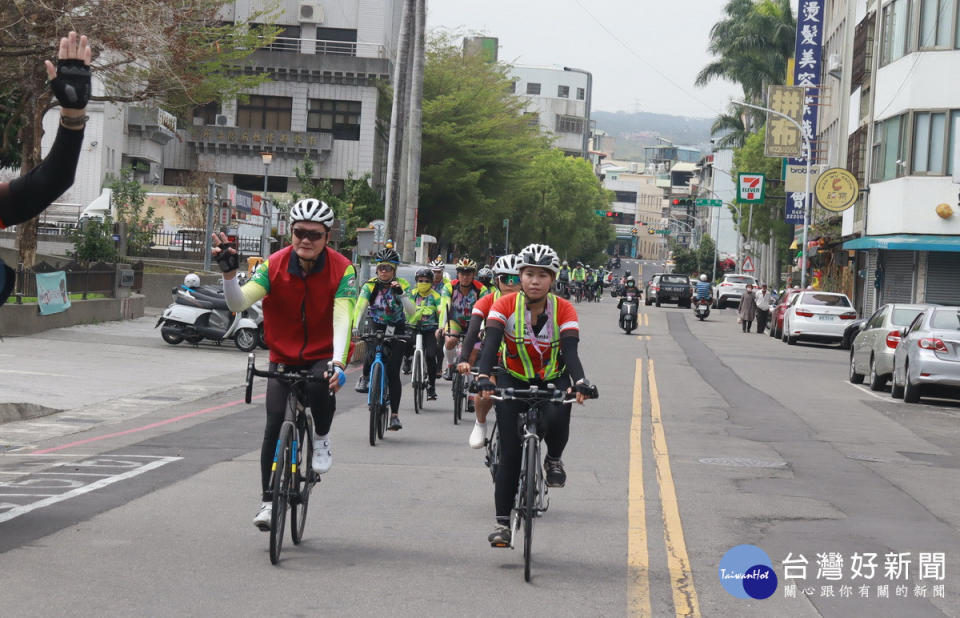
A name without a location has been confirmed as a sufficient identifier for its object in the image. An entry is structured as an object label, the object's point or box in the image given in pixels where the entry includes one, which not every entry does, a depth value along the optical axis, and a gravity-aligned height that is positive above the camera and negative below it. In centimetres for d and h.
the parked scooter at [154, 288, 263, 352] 2598 -151
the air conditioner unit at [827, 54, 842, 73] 5356 +880
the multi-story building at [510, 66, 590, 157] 15900 +1994
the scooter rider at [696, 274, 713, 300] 5238 -67
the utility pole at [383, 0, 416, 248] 3503 +361
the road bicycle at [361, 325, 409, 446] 1326 -132
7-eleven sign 6700 +453
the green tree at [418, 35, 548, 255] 6331 +570
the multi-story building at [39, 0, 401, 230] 6494 +623
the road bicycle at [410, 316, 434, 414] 1614 -141
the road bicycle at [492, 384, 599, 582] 723 -107
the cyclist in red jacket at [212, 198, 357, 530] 780 -32
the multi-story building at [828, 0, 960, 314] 3738 +380
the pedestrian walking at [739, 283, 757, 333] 4528 -106
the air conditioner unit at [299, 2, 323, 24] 6731 +1202
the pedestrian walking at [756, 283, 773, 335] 4553 -111
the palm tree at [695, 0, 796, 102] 7612 +1340
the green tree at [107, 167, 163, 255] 4272 +80
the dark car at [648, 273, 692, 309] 6456 -86
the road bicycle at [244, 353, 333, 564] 736 -122
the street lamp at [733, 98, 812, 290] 5059 +275
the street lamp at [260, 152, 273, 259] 2866 +37
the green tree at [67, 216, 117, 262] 3372 -19
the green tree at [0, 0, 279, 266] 2319 +364
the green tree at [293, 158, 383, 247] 5109 +219
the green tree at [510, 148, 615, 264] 9638 +438
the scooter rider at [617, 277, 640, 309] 4012 -63
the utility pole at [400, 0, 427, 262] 3731 +350
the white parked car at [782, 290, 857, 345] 3769 -99
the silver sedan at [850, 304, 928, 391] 2255 -101
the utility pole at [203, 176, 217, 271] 2577 +93
